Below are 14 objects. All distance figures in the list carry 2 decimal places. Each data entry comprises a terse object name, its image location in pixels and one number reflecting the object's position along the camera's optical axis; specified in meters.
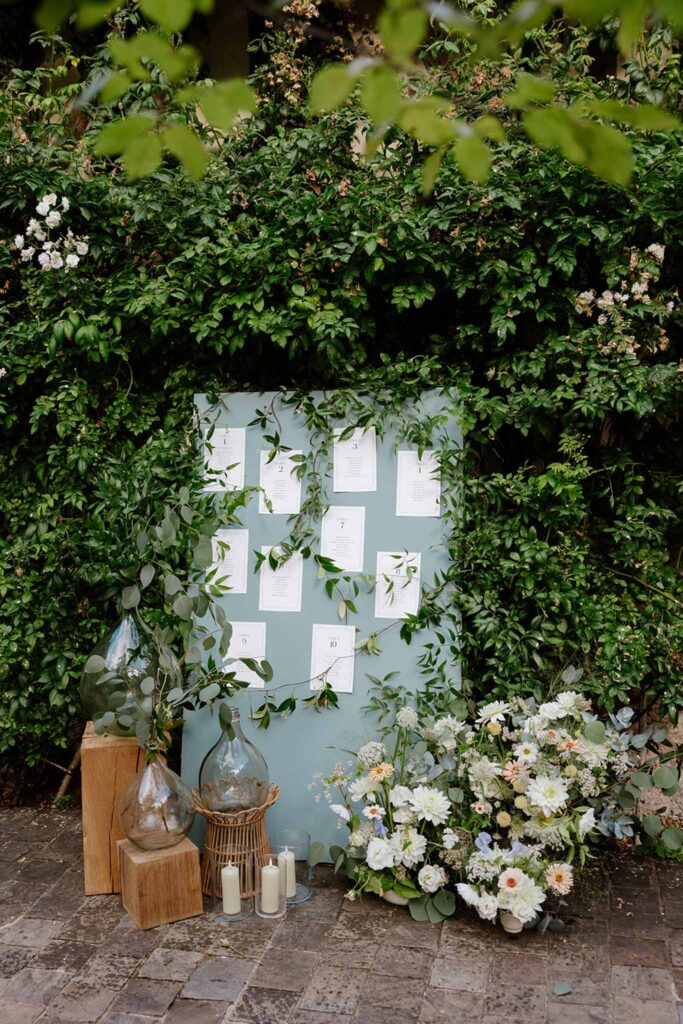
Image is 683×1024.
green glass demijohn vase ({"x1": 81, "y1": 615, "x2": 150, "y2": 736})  3.33
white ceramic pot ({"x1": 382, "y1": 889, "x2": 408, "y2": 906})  3.17
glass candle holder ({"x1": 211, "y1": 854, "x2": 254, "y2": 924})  3.13
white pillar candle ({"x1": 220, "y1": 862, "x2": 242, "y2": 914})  3.13
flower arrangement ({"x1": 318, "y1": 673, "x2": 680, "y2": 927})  2.95
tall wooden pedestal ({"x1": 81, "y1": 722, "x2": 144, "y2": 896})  3.32
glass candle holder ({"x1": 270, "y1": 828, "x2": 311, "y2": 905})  3.21
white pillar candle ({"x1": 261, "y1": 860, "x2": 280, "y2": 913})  3.11
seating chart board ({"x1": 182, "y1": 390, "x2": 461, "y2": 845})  3.56
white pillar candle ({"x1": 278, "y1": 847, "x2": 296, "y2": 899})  3.21
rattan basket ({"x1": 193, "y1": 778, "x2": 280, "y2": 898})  3.23
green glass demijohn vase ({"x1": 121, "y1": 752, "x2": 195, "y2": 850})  3.10
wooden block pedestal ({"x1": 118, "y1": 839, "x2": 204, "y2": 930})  3.05
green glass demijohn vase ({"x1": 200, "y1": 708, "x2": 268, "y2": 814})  3.30
